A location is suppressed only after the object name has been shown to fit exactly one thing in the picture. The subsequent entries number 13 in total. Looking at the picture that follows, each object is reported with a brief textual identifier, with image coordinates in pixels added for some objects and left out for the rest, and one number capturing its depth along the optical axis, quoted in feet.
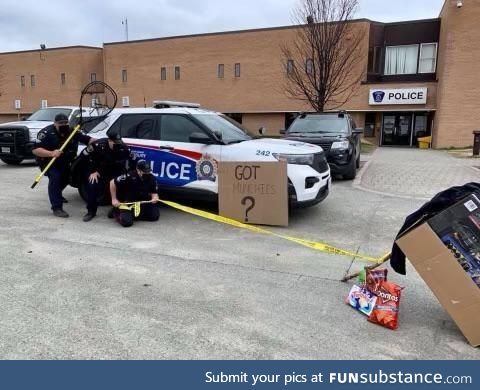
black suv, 34.94
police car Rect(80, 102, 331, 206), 21.43
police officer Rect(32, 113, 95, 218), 22.49
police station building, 78.84
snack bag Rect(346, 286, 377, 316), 12.06
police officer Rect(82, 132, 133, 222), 22.30
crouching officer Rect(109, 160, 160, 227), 21.08
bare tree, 52.80
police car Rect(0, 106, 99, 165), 41.75
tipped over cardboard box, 10.74
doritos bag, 11.57
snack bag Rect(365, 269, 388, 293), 12.24
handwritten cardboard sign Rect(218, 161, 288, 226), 20.88
